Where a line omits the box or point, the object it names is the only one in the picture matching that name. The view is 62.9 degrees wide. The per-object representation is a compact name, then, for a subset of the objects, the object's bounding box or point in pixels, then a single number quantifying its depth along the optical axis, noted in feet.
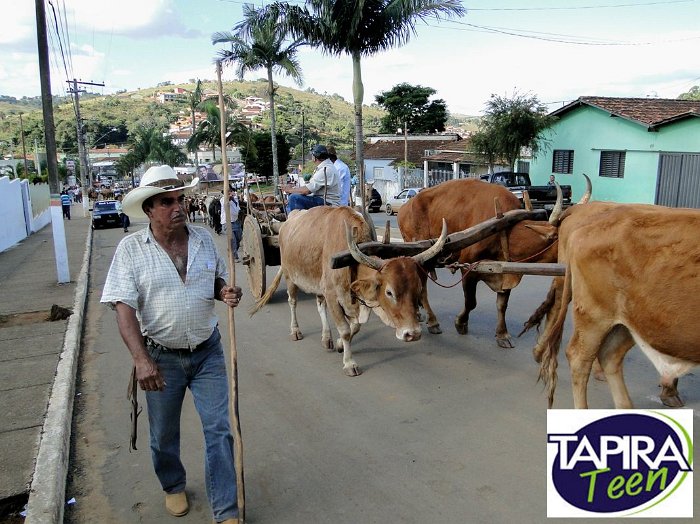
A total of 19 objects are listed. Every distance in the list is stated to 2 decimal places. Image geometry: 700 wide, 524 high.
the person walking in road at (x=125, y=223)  83.57
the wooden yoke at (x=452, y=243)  16.85
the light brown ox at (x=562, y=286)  14.26
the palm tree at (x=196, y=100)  133.14
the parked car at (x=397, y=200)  90.89
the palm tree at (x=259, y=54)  74.54
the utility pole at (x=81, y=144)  123.34
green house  60.13
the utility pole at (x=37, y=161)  223.81
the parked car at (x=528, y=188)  63.31
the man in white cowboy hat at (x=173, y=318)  10.23
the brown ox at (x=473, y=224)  19.34
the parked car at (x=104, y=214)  94.22
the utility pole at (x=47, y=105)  37.47
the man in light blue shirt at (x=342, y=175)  26.05
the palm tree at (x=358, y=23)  53.88
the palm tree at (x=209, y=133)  106.58
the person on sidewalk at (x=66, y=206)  111.20
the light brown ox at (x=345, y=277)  15.60
